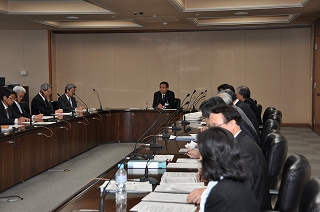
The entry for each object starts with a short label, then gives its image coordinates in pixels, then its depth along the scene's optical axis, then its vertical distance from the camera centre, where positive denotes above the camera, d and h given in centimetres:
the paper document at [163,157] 381 -63
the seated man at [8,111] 646 -40
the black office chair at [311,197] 197 -53
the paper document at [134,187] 276 -64
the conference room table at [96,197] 244 -65
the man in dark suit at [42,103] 830 -37
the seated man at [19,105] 763 -36
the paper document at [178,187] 272 -64
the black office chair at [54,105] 942 -45
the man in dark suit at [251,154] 280 -45
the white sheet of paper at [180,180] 296 -63
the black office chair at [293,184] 266 -59
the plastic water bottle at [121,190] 244 -63
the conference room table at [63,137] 540 -86
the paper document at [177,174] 315 -64
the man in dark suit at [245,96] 755 -24
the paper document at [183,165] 349 -64
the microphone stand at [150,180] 294 -63
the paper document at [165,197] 251 -64
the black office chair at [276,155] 349 -56
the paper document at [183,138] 510 -62
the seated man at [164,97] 1000 -33
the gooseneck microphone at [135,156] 371 -61
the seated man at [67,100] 918 -35
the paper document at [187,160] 373 -64
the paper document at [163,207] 234 -64
